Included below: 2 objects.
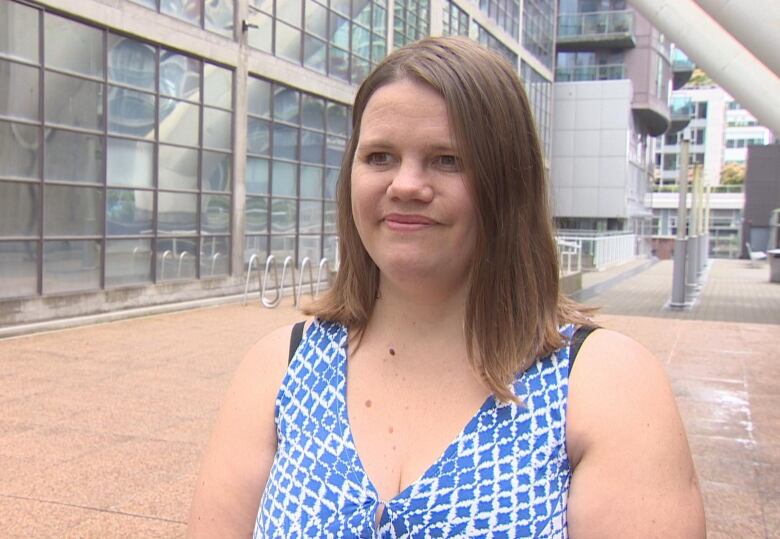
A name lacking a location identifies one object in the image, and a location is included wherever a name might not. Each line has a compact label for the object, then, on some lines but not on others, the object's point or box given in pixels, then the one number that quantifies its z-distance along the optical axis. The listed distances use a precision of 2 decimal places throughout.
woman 1.30
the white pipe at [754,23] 7.79
